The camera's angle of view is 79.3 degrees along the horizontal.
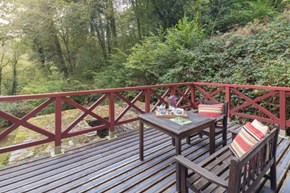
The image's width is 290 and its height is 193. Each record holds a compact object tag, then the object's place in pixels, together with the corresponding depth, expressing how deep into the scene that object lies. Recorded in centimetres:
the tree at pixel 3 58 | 1175
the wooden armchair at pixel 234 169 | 108
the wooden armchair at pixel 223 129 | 270
